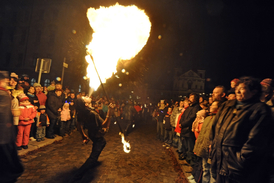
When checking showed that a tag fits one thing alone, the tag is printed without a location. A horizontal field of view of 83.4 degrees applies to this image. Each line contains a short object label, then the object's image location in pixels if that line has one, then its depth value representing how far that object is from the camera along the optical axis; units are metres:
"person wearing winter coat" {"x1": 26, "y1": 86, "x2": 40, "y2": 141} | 6.91
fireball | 5.91
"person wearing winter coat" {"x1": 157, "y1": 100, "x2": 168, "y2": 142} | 9.15
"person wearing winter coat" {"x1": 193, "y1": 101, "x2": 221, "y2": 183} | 3.72
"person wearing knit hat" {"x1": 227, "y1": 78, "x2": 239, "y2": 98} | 4.48
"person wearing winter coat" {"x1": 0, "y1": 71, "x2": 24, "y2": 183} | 2.75
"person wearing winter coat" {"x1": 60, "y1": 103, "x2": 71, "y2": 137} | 8.51
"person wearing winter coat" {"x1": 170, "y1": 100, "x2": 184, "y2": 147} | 7.50
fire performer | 4.48
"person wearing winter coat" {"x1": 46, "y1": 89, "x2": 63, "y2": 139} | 7.58
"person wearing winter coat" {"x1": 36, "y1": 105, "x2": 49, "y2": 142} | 6.90
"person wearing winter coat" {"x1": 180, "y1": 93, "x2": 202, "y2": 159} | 5.50
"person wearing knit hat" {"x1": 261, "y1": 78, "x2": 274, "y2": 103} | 3.37
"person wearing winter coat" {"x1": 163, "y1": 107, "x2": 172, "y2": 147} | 8.23
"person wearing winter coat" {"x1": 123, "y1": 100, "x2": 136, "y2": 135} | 10.55
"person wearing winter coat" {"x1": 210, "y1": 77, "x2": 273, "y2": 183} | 2.29
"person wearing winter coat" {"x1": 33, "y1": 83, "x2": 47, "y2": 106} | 7.39
